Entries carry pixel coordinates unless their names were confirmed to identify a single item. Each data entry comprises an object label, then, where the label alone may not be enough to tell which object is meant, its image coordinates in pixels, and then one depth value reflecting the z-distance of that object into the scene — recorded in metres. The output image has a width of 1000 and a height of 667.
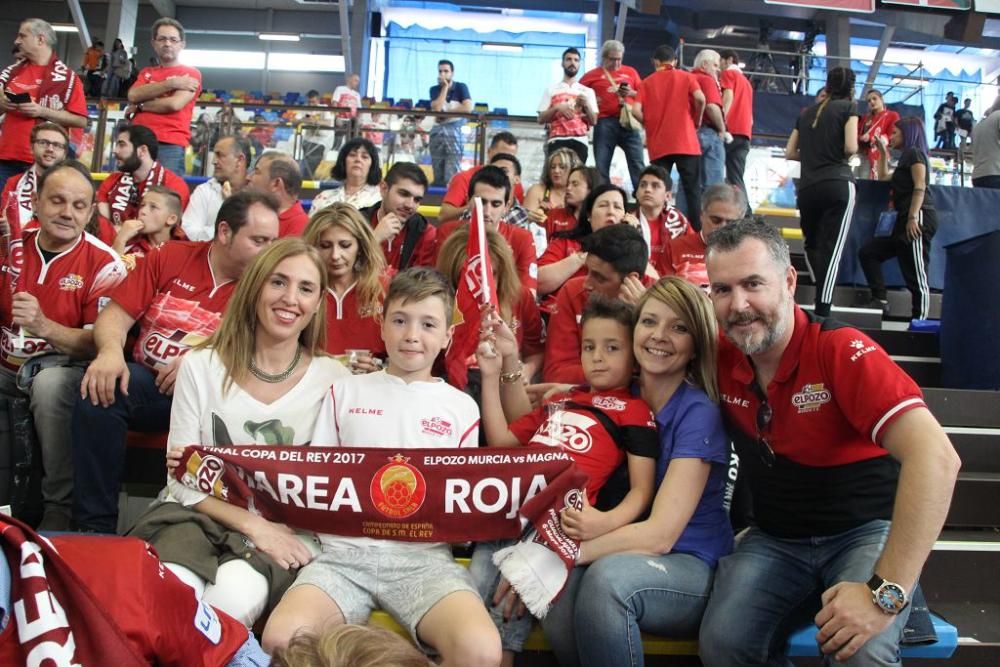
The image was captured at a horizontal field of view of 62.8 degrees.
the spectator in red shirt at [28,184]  3.49
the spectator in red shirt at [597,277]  3.48
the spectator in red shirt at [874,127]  8.36
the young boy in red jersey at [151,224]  4.78
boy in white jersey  2.06
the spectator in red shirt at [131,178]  5.50
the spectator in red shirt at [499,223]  4.30
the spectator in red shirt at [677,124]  6.62
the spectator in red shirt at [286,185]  4.87
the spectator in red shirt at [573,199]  5.25
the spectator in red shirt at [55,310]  3.06
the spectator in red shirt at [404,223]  4.38
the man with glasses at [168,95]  6.04
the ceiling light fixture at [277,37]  20.59
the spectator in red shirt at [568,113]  7.48
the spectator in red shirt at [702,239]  4.52
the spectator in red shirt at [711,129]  6.98
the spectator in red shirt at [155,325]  2.91
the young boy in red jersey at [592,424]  2.34
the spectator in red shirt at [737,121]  7.70
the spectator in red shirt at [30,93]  5.86
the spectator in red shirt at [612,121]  7.41
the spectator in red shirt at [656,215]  5.15
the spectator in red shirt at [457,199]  5.11
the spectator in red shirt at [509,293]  3.57
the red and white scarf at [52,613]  1.07
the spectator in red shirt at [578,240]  4.39
